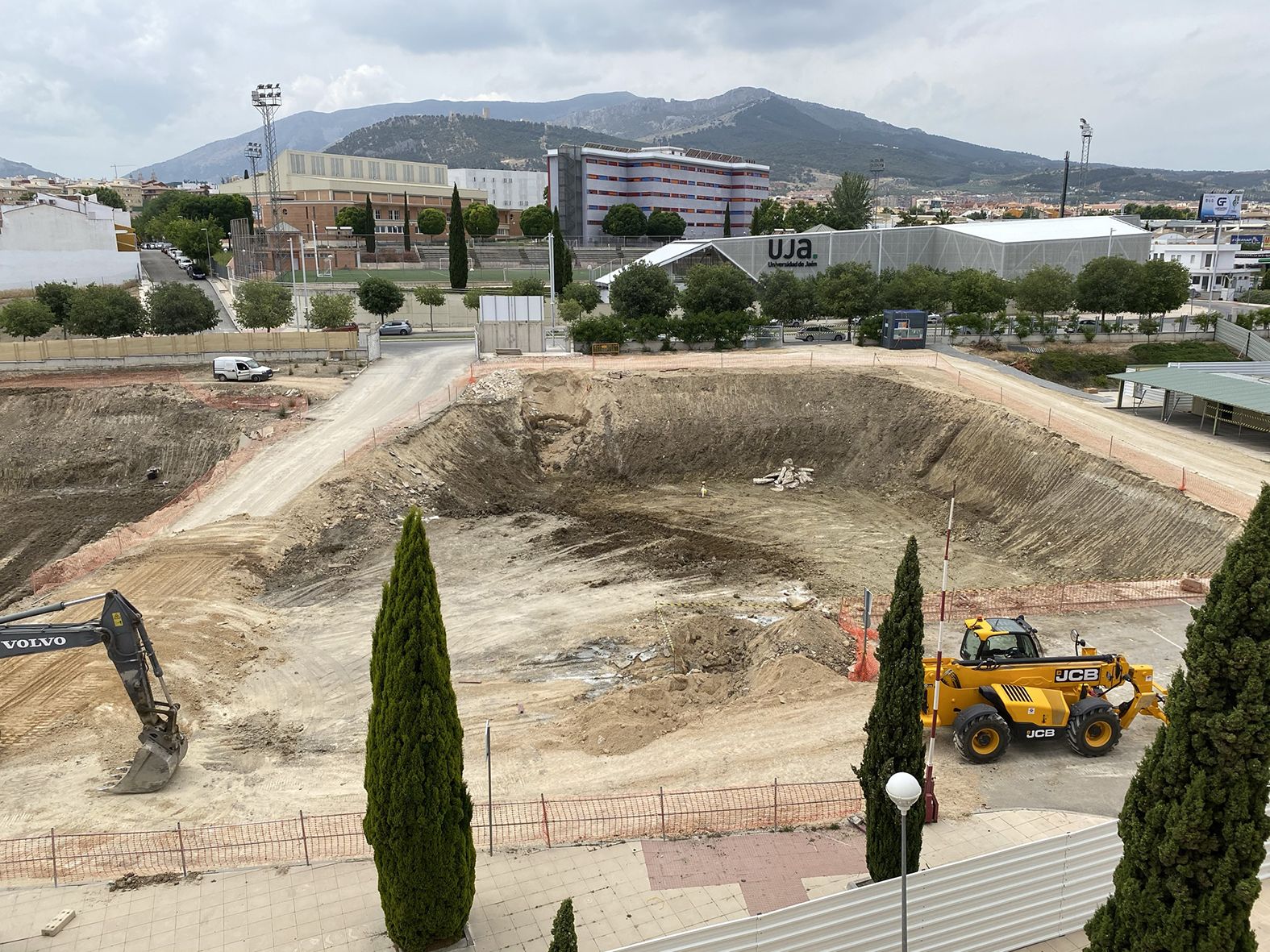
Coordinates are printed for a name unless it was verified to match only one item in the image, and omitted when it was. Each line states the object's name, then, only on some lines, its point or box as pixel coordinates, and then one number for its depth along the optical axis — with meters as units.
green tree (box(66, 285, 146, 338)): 49.66
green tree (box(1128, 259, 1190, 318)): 58.81
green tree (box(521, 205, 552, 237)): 106.62
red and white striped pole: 12.90
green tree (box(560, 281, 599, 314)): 62.46
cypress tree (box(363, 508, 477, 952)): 10.59
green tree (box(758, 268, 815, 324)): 61.44
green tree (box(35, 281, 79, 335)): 53.41
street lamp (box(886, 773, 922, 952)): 9.13
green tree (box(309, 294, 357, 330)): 55.25
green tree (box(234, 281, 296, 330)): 54.19
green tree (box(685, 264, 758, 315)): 60.06
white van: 45.34
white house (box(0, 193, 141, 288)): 71.94
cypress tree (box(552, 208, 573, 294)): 78.38
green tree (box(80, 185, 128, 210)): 154.11
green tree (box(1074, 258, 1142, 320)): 58.97
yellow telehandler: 16.73
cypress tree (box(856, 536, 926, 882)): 11.52
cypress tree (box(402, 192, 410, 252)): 99.18
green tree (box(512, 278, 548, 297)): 67.62
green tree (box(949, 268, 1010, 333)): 59.91
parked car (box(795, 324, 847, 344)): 59.03
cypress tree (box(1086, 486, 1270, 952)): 8.30
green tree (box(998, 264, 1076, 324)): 58.41
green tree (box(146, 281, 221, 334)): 51.47
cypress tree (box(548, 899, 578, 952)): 8.40
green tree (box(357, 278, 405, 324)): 64.69
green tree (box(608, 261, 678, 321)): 59.62
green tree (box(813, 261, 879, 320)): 60.03
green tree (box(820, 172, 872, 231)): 120.97
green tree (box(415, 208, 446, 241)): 105.81
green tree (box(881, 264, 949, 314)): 60.81
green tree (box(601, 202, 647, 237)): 111.69
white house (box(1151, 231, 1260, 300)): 94.75
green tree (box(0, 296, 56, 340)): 49.73
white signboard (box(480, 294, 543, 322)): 52.19
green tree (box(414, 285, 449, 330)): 67.75
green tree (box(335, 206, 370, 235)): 100.62
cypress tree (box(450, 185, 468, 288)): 77.88
